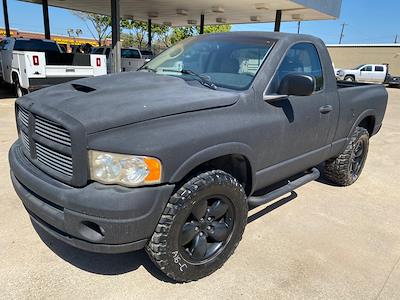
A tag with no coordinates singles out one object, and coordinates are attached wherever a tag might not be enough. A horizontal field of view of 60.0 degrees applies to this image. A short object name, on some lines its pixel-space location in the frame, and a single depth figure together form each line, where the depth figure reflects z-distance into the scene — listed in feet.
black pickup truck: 7.02
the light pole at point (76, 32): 199.31
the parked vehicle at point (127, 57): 49.57
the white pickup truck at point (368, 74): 88.84
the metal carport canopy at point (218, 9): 54.70
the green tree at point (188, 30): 127.03
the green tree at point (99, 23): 137.59
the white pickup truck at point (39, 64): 30.12
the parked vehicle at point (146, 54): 65.18
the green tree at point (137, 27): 123.85
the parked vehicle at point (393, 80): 90.43
